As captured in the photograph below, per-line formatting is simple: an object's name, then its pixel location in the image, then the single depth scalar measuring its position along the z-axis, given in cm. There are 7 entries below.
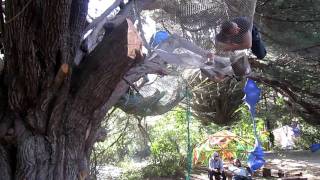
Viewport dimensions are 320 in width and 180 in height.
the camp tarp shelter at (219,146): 1258
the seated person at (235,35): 380
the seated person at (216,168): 1126
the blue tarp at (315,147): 1855
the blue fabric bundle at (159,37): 454
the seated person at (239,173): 980
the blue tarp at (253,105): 906
